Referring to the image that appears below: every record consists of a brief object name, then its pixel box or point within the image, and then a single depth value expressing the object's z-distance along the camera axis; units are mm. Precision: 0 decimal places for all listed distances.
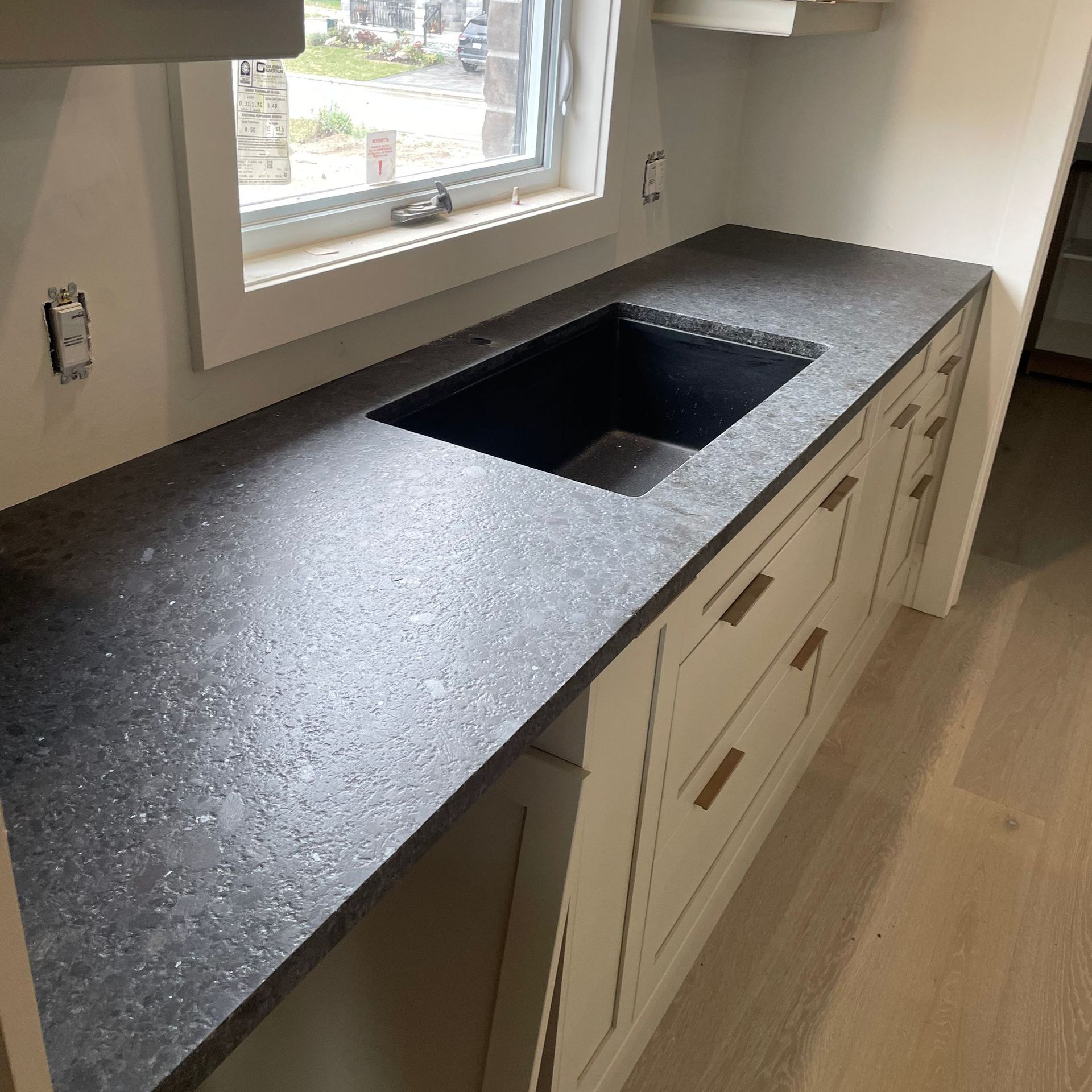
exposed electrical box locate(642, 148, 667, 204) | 2142
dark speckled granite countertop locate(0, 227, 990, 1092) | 638
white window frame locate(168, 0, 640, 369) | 1174
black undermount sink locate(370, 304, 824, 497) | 1720
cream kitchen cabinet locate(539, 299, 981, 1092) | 1168
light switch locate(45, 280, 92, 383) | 1078
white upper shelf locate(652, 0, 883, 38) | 1898
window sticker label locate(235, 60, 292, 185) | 1311
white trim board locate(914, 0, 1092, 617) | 2158
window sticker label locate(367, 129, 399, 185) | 1581
